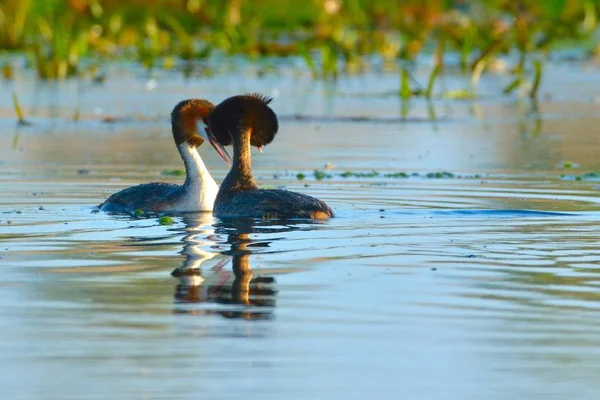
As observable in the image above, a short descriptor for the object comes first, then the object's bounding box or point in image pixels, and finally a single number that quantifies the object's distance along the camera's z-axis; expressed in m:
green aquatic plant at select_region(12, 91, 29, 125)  17.25
